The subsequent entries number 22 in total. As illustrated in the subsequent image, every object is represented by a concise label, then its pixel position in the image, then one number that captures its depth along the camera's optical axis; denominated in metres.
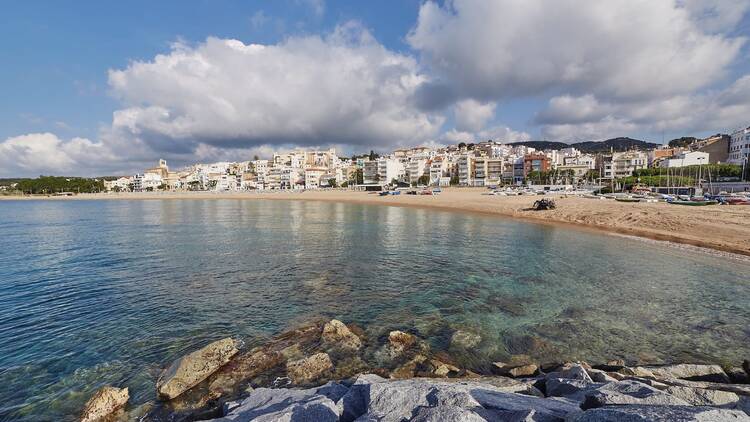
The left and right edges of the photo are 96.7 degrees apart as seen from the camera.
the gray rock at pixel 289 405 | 4.98
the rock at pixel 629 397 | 4.56
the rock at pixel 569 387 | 5.61
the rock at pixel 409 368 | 8.10
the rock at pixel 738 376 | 7.44
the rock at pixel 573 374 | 6.50
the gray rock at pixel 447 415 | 4.06
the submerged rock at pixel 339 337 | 9.68
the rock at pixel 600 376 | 6.63
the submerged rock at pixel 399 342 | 9.48
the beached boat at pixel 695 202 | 42.43
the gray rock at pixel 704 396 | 5.18
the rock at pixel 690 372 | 7.43
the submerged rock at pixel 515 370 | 8.05
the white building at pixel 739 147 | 94.12
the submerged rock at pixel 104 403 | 6.91
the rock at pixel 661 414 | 3.39
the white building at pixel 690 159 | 109.89
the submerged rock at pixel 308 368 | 8.12
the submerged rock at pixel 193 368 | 7.69
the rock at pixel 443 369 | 8.16
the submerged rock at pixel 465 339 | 9.91
